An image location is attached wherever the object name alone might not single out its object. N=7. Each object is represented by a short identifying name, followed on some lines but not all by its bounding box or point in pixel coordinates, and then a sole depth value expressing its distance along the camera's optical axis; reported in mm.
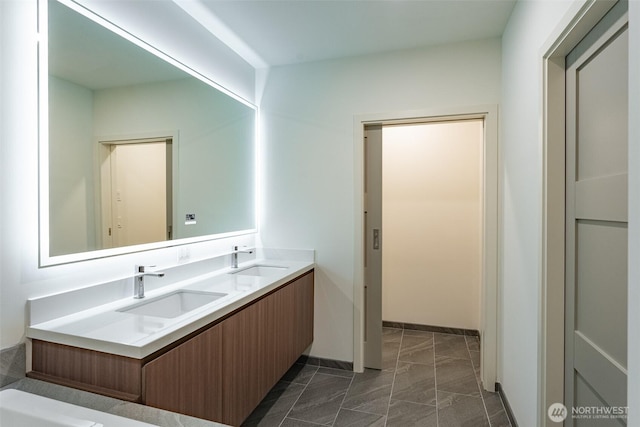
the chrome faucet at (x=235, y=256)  2467
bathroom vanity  1140
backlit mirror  1352
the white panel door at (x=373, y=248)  2635
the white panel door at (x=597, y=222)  1051
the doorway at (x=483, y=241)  2320
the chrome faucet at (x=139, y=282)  1639
